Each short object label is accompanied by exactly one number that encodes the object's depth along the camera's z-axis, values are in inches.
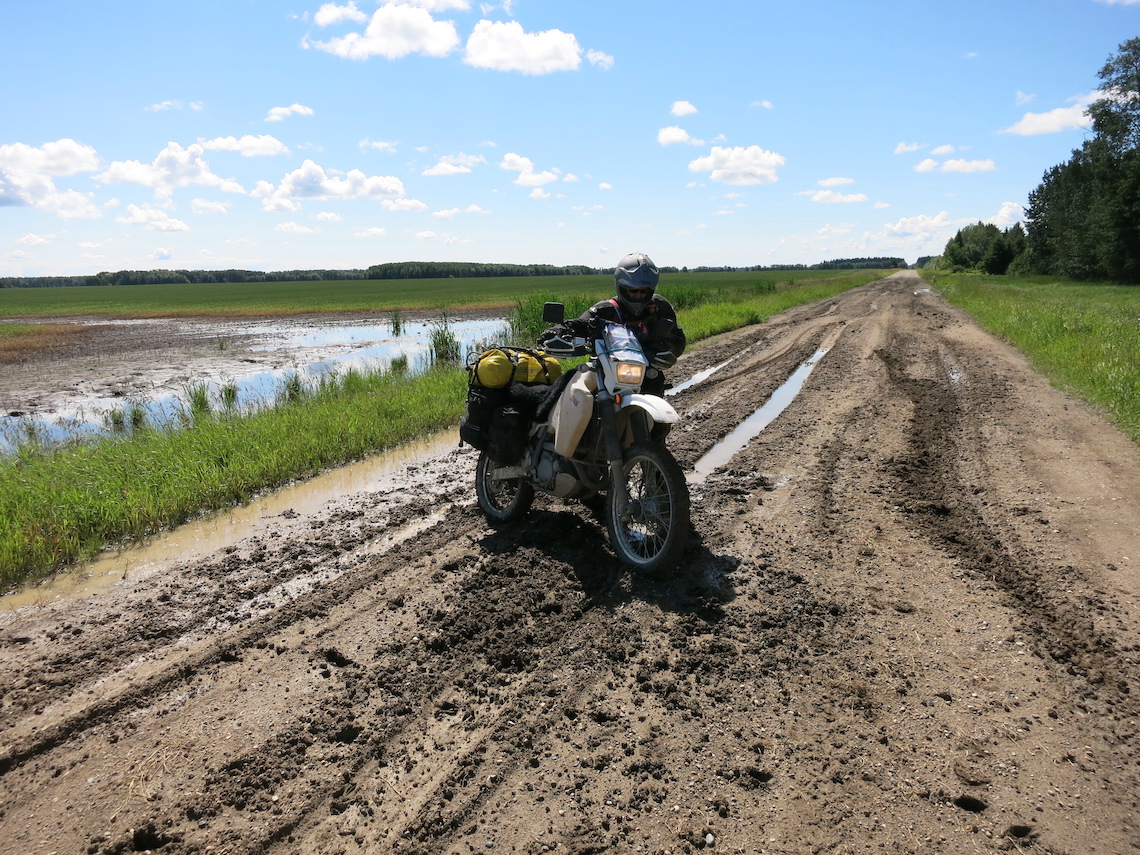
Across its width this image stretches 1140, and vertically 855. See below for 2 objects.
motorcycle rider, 185.8
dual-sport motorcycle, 158.9
